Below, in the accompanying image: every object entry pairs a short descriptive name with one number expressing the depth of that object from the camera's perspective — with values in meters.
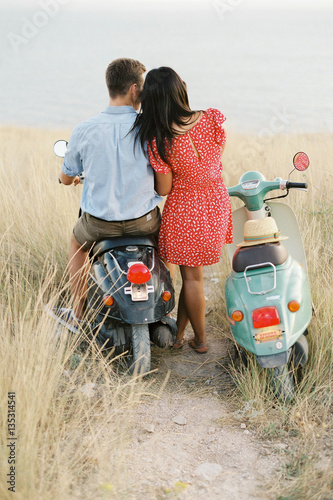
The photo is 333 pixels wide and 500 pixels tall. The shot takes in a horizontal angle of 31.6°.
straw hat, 3.19
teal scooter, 2.94
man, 3.27
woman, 3.18
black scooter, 3.16
